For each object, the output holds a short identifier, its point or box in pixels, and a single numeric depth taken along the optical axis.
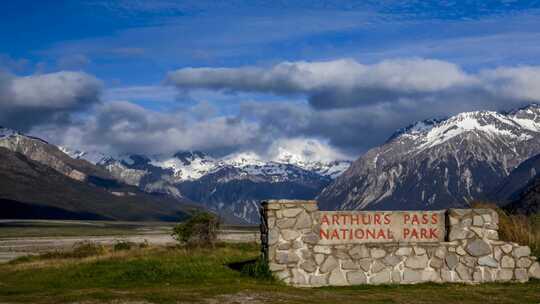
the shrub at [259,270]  28.41
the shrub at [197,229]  50.19
